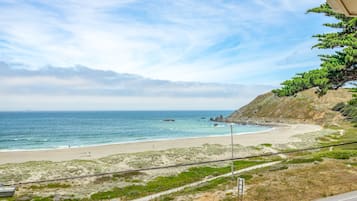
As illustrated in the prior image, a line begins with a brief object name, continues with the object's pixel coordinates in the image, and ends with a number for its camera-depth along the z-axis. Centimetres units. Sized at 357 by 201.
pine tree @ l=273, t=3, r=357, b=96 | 1385
